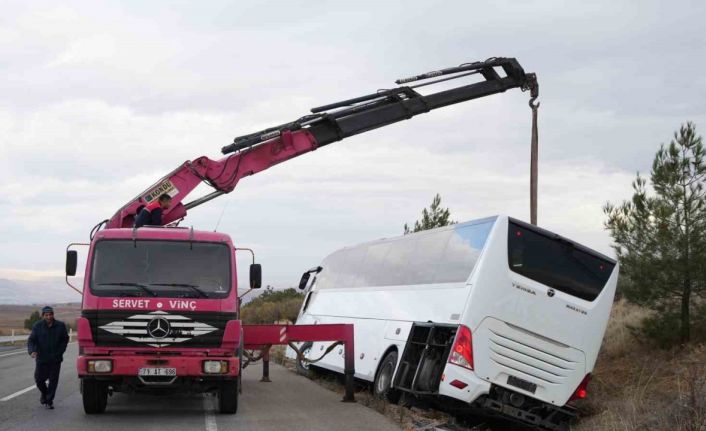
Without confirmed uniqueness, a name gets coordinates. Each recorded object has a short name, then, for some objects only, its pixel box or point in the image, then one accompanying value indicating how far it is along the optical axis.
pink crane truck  12.15
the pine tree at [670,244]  16.56
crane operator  14.37
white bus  12.44
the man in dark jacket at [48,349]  13.77
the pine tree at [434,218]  30.14
